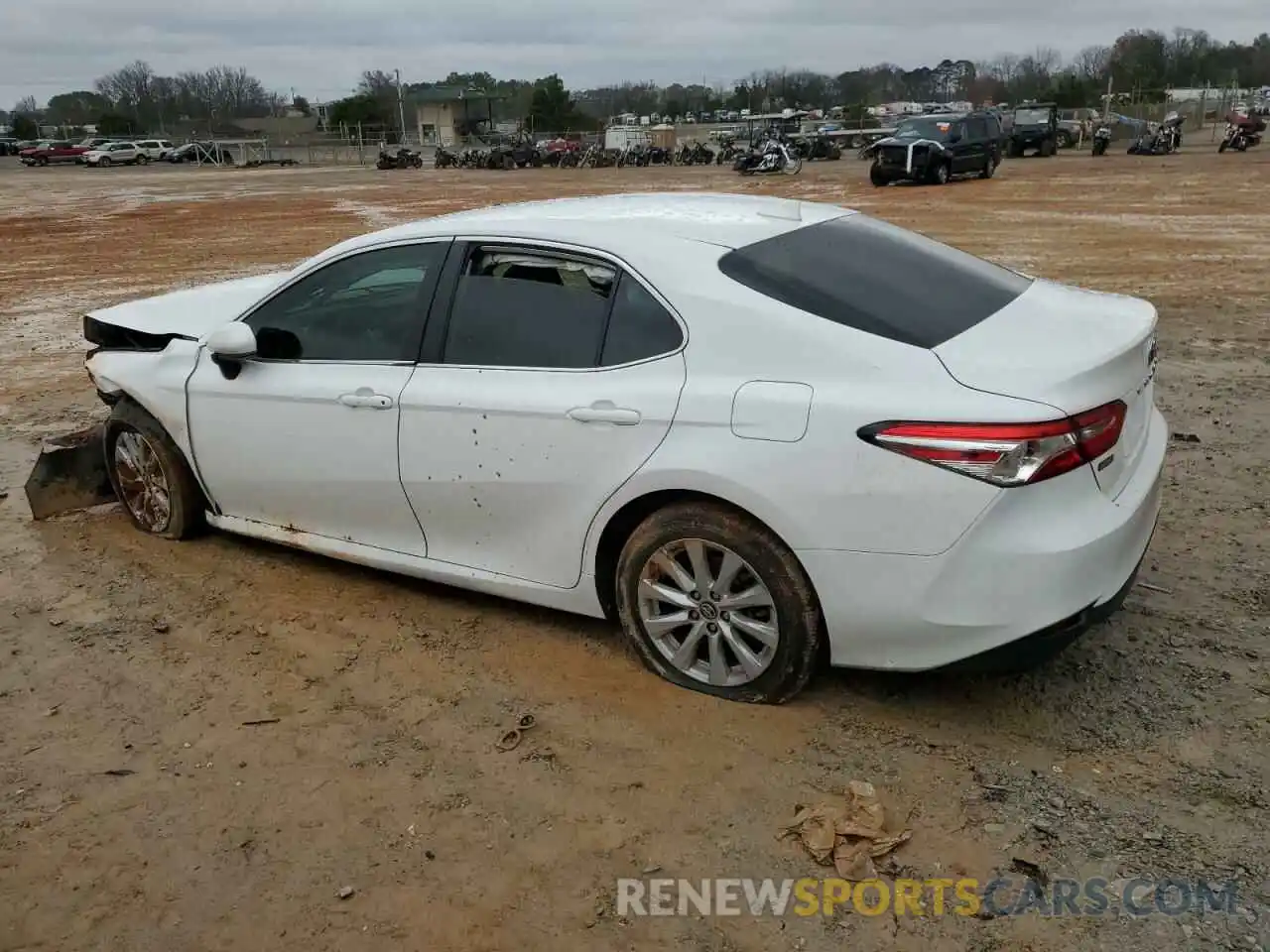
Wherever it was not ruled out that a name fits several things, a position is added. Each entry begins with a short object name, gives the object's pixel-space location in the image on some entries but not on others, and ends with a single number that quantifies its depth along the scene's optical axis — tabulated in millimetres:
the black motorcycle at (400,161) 49656
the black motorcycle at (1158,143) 37625
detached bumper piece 5715
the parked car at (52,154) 61562
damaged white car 3113
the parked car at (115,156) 59531
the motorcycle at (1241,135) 36750
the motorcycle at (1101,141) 38125
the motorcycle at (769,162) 34719
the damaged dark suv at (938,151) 27261
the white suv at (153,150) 63719
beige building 83438
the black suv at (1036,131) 38375
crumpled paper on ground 2910
